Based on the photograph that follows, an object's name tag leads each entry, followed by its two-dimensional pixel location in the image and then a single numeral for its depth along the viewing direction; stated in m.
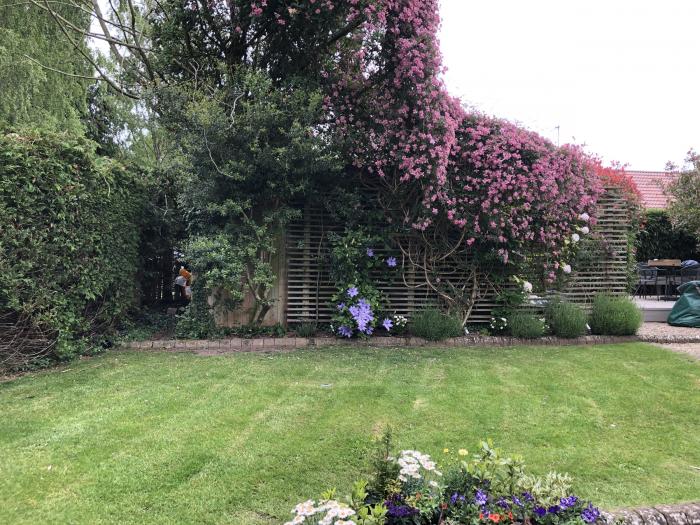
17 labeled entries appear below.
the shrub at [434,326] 6.21
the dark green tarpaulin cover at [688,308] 7.69
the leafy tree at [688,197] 9.80
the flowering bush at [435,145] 5.54
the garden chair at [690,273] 10.12
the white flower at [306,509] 1.50
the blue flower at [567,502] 1.64
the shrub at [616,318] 6.51
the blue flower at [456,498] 1.69
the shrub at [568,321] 6.36
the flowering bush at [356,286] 6.19
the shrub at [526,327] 6.33
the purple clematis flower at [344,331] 6.18
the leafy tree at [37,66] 7.60
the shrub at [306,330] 6.38
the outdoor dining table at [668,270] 10.24
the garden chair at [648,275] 10.60
